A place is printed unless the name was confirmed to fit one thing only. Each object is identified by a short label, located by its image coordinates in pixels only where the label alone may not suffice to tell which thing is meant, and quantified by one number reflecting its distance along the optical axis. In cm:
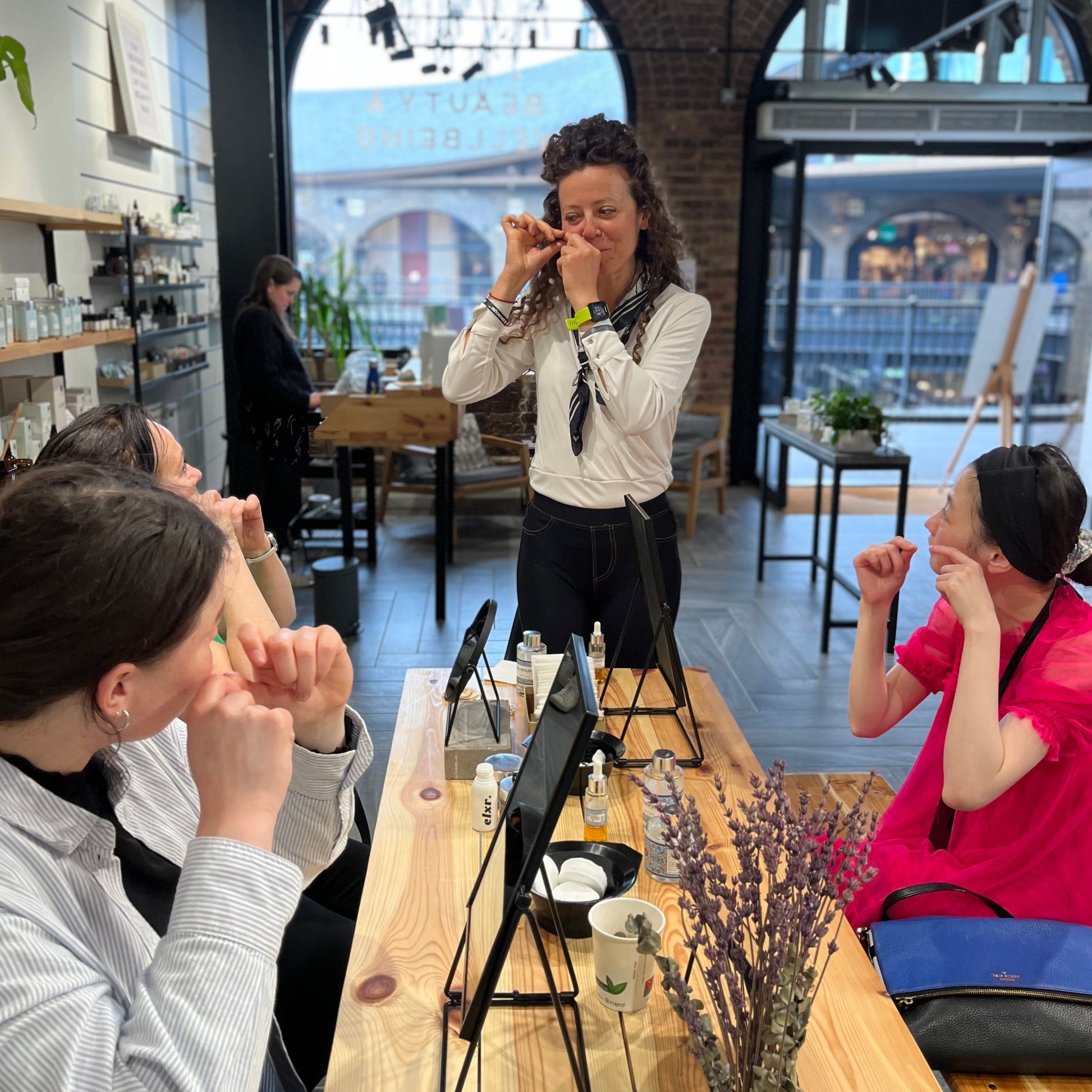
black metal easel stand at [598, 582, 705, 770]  182
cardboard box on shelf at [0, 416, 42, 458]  306
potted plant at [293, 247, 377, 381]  737
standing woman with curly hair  223
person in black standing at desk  523
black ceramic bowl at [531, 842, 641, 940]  132
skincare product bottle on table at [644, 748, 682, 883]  144
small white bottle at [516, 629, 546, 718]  203
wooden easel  801
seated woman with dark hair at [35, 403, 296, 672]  183
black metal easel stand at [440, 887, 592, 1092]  101
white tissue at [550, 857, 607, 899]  138
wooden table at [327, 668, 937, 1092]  113
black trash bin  462
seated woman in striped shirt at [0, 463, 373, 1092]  86
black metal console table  448
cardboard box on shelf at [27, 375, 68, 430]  344
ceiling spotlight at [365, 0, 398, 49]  662
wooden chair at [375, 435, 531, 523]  632
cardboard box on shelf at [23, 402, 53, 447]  327
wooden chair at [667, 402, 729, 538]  653
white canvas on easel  801
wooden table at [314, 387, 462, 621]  474
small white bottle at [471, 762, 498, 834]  157
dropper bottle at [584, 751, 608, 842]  155
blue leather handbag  135
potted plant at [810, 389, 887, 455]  461
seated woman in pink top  161
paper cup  117
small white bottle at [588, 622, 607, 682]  213
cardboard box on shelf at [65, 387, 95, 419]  378
